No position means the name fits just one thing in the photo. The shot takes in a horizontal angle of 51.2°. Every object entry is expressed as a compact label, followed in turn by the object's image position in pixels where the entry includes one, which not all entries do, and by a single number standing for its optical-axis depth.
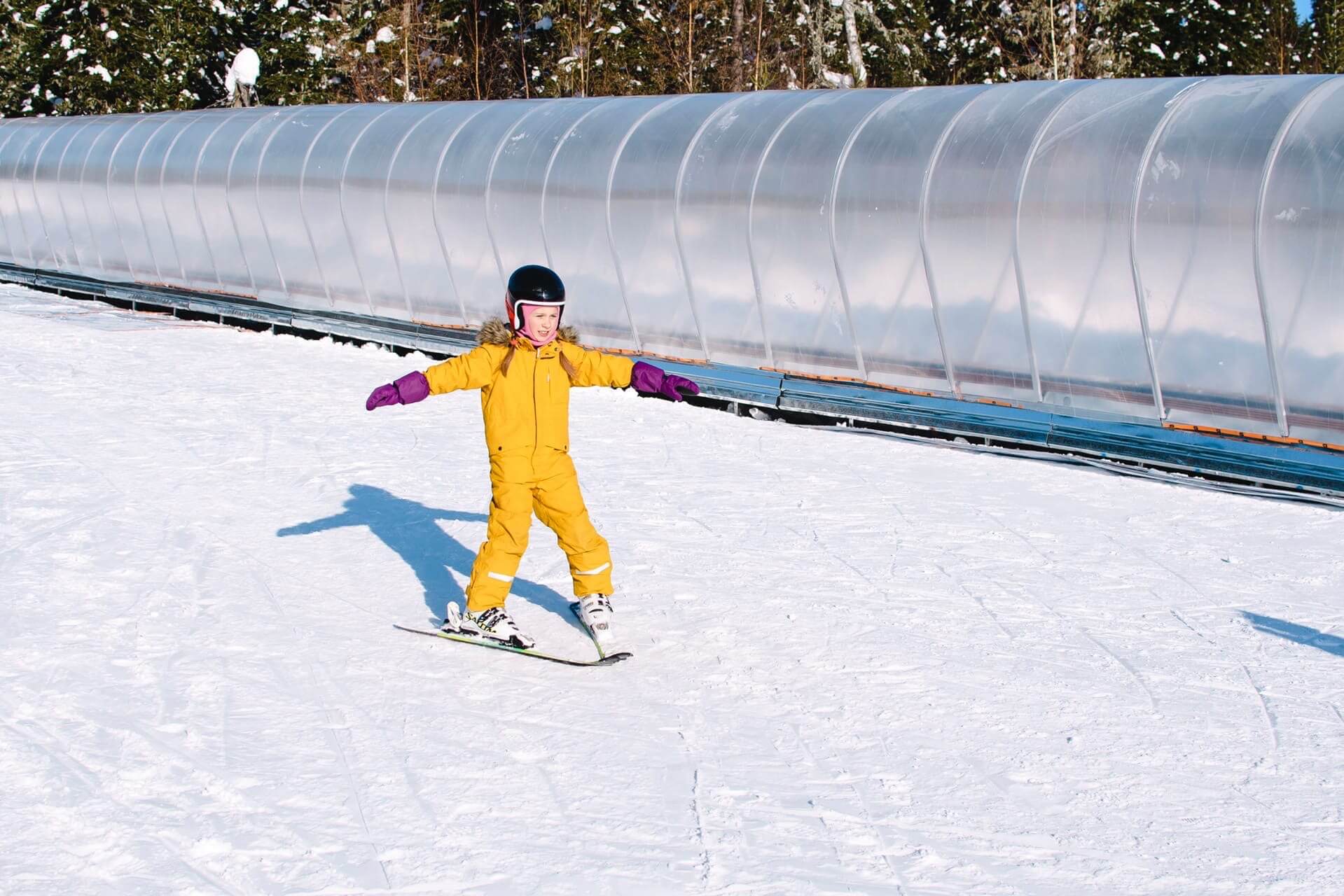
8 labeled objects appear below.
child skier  5.77
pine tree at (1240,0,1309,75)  48.94
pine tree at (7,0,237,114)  44.03
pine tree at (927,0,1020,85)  41.91
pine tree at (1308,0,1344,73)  58.38
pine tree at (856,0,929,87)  39.56
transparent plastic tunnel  10.25
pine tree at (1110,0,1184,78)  46.19
